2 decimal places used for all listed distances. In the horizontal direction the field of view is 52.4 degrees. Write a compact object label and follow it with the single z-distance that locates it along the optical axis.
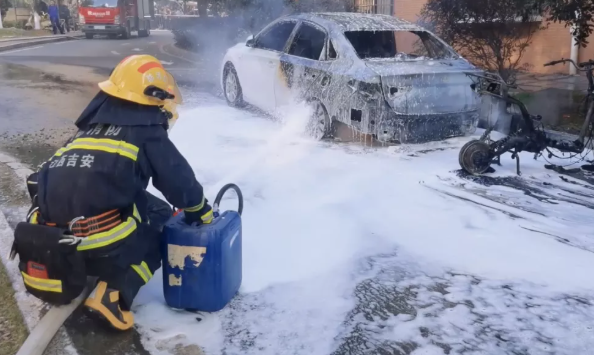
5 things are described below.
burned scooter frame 5.90
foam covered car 6.46
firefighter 3.12
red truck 28.53
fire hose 3.04
